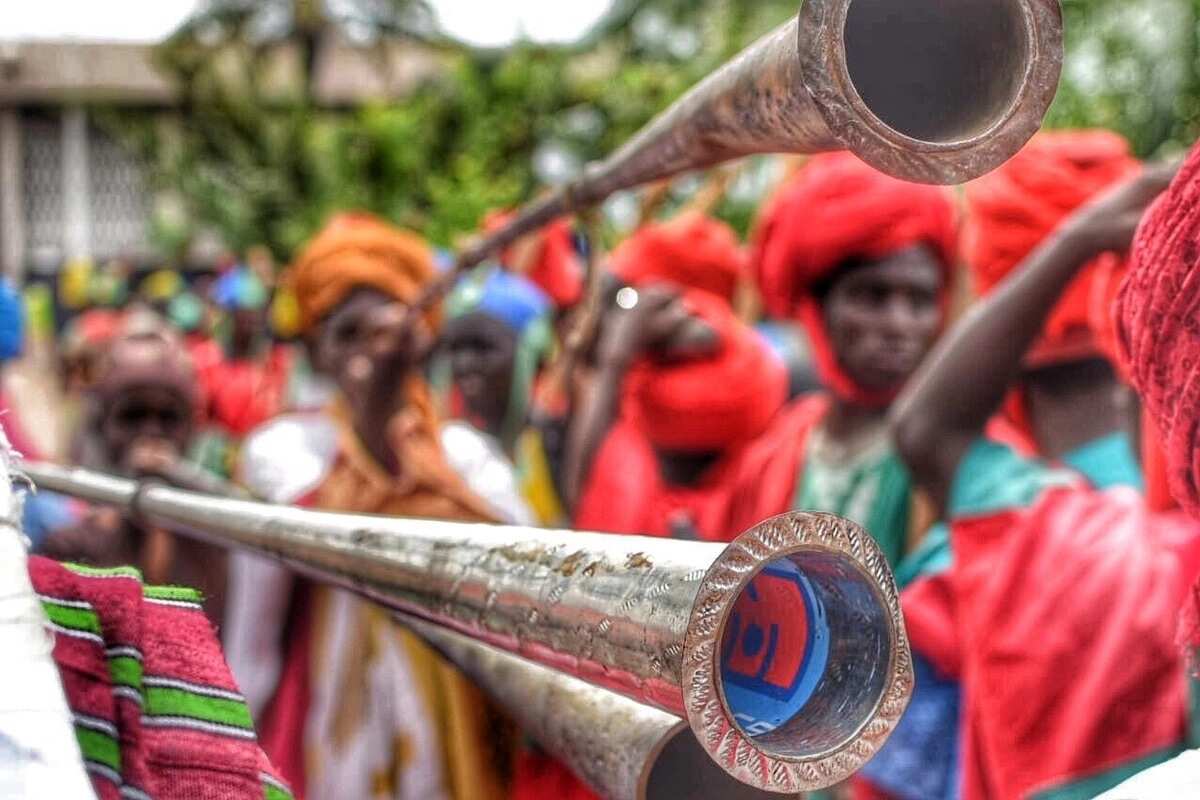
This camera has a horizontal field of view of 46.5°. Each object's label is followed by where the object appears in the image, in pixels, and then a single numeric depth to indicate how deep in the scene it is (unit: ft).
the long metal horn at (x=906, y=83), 2.26
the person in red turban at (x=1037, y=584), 5.96
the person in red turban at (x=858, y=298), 8.83
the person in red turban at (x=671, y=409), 11.02
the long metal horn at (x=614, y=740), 2.99
